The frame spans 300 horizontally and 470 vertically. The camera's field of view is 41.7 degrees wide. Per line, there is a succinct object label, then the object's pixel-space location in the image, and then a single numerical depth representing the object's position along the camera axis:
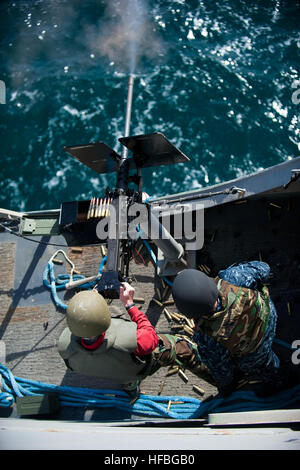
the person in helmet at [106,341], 4.53
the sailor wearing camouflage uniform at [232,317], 4.37
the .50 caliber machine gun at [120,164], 4.97
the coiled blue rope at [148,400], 6.02
